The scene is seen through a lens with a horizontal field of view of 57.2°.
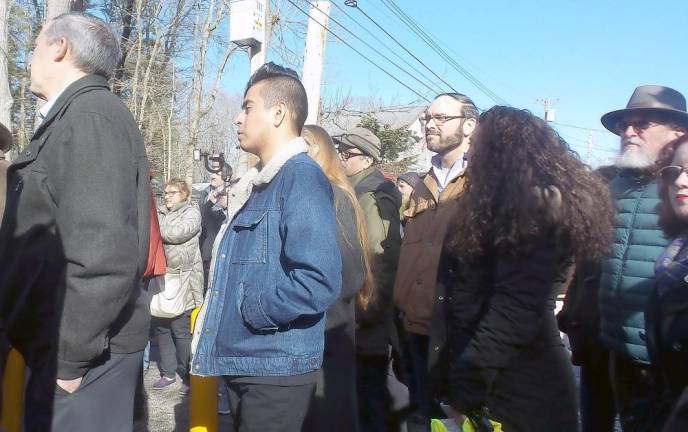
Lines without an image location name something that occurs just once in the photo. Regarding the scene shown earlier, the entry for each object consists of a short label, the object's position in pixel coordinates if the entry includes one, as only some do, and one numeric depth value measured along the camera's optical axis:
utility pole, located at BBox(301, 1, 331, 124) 8.27
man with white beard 2.87
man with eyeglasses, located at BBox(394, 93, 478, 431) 3.57
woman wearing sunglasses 1.88
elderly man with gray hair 2.04
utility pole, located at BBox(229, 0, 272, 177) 6.12
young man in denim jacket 2.20
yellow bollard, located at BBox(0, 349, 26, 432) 2.96
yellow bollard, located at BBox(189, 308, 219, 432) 2.87
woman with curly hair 2.22
